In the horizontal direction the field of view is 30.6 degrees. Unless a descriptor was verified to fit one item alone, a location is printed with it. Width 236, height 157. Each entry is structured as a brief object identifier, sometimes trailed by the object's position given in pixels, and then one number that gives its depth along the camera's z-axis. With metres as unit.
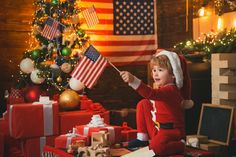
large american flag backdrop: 7.44
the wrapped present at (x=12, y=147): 5.26
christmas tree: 6.27
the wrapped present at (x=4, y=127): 5.43
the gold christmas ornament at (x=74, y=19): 6.54
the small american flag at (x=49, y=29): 6.30
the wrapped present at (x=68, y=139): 3.96
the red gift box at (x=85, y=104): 6.11
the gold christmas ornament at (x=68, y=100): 5.96
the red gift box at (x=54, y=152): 3.43
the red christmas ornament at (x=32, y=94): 6.10
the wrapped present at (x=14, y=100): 5.99
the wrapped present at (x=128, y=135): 4.61
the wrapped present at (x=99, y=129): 4.15
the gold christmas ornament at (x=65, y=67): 6.24
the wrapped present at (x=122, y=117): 6.42
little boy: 3.29
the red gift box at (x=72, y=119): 5.43
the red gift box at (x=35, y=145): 5.21
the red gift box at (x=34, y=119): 5.09
